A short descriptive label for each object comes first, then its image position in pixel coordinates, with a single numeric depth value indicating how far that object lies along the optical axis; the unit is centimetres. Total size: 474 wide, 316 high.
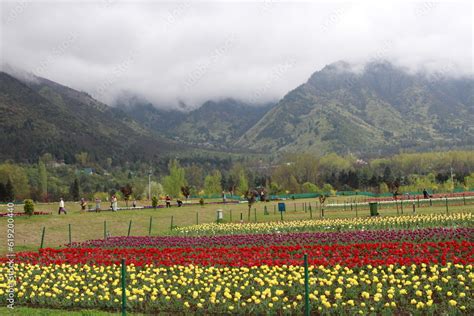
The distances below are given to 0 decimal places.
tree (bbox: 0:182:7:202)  8257
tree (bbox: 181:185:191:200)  7509
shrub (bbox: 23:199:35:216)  4017
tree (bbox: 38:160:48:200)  14477
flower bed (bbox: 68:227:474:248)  2333
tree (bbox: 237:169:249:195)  12108
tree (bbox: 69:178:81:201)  10803
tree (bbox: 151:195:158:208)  5827
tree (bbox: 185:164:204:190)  19250
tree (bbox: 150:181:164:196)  12681
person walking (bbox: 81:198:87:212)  5469
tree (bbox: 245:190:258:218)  4489
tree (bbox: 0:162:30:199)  11300
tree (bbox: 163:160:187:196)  11800
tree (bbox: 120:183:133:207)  6034
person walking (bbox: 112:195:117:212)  5238
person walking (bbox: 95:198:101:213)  5303
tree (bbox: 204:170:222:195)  13588
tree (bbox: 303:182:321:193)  12103
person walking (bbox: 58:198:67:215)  4779
